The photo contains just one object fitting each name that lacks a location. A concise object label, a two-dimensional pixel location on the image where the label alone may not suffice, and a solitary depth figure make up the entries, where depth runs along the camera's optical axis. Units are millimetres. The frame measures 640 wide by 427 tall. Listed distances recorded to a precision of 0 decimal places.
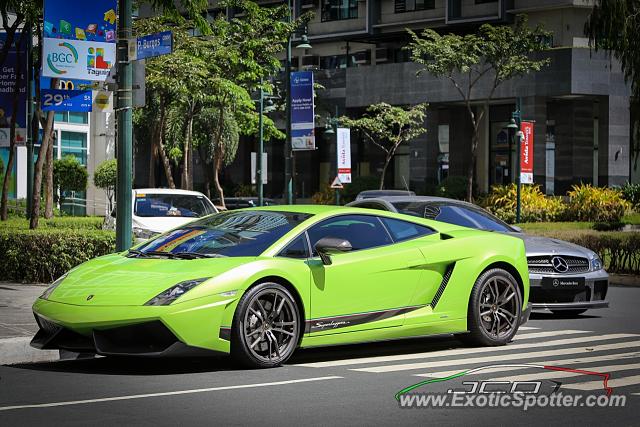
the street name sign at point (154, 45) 14312
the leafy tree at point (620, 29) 26000
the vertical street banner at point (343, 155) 38031
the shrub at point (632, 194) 48125
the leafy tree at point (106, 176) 53875
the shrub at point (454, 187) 56281
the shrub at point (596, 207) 45406
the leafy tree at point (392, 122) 58844
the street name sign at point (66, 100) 18875
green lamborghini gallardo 9727
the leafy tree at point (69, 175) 52625
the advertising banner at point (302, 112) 33031
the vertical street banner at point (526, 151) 44656
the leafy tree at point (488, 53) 51875
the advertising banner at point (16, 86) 31344
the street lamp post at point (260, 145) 48206
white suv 22125
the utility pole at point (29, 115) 32797
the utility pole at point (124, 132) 14281
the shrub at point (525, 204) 46094
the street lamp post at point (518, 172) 44194
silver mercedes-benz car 14797
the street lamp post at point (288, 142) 37125
